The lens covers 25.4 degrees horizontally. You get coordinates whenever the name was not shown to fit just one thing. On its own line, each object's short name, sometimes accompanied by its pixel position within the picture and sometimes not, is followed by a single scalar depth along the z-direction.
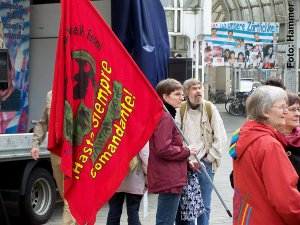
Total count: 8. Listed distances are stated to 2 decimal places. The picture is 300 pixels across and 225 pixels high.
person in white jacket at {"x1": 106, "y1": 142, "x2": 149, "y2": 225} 6.41
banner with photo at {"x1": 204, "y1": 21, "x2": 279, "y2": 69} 29.62
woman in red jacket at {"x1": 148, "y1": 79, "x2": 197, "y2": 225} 5.67
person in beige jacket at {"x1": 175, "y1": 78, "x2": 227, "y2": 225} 6.83
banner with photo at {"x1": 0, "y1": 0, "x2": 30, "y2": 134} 9.80
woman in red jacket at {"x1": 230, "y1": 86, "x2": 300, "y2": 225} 3.36
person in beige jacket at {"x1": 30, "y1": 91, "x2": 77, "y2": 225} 6.27
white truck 7.28
